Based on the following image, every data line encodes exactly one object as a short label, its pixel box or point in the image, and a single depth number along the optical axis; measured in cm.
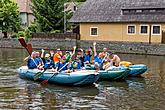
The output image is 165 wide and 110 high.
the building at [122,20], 4175
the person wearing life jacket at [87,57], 2370
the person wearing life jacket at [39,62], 2175
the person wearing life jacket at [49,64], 2127
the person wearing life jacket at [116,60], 2282
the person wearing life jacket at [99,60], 2236
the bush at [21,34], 5188
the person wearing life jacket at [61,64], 2067
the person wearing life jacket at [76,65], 2089
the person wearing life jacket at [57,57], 2165
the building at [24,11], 6675
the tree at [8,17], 5462
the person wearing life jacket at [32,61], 2195
